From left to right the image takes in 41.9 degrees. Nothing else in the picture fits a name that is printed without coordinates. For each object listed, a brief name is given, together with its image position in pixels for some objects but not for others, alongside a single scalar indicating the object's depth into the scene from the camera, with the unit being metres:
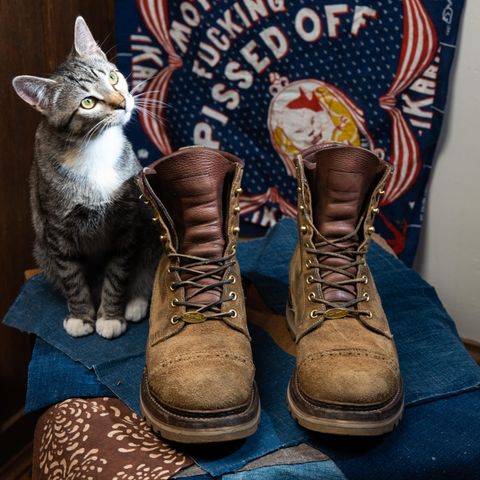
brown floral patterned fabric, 0.66
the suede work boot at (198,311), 0.64
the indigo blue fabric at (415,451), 0.66
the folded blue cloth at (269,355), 0.71
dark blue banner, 1.07
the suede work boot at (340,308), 0.65
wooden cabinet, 1.03
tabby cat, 0.85
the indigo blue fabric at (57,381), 0.79
